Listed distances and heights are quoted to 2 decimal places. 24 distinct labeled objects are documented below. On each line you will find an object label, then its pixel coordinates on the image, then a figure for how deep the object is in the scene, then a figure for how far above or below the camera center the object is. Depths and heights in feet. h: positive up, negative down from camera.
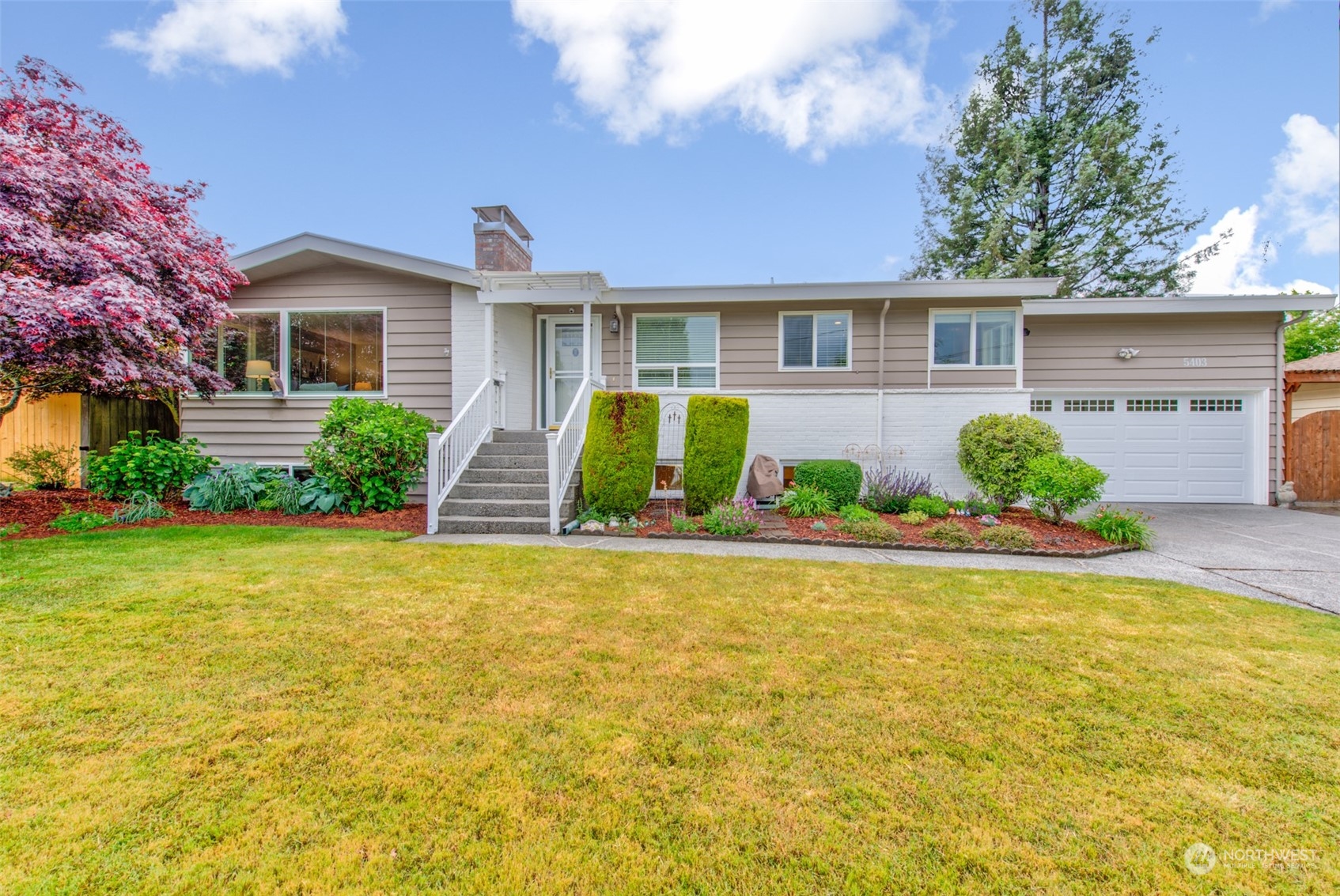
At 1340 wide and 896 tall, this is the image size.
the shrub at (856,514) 22.16 -2.91
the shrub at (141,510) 21.43 -2.77
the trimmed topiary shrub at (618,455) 22.40 -0.42
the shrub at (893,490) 25.77 -2.22
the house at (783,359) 28.17 +4.80
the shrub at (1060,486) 21.11 -1.59
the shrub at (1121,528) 19.57 -3.08
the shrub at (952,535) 19.47 -3.32
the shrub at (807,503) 24.29 -2.65
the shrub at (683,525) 20.94 -3.16
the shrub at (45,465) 25.75 -1.11
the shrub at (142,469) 24.23 -1.20
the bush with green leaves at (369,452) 23.39 -0.39
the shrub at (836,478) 25.31 -1.60
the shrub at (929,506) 24.73 -2.80
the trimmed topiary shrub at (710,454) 23.20 -0.39
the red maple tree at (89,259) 17.47 +6.77
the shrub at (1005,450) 24.71 -0.19
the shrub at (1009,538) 19.06 -3.34
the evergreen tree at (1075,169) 44.62 +23.53
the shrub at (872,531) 20.21 -3.30
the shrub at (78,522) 19.66 -2.97
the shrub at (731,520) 20.49 -2.96
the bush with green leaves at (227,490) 23.93 -2.13
